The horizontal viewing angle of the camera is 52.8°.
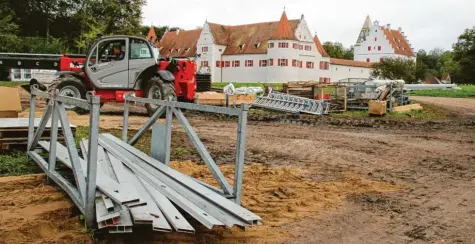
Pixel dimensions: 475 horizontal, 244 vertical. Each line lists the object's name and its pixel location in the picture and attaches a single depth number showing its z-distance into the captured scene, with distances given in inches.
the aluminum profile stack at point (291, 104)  823.7
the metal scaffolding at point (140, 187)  171.6
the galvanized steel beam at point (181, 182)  177.8
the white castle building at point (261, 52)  2480.3
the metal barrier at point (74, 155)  180.2
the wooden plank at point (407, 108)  833.0
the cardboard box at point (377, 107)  791.7
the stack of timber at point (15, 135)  338.3
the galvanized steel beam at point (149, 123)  253.3
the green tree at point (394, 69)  2202.3
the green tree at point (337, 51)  3740.2
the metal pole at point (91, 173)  180.1
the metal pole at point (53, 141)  240.4
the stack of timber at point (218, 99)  796.6
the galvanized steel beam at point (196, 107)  200.2
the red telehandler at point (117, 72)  582.6
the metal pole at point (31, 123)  320.6
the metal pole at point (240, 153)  195.6
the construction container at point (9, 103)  433.4
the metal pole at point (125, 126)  320.3
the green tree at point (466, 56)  2755.9
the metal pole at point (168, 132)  246.4
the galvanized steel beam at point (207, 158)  211.0
